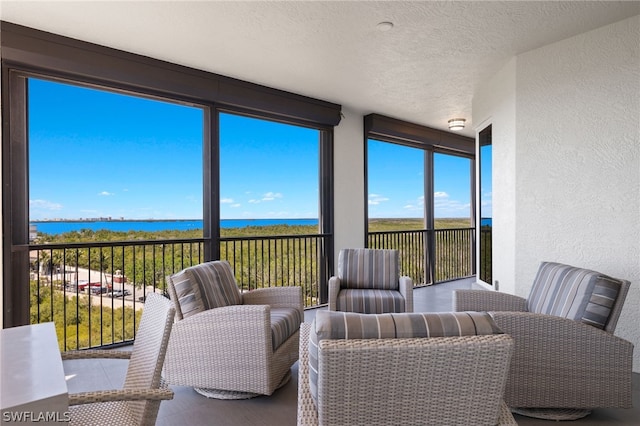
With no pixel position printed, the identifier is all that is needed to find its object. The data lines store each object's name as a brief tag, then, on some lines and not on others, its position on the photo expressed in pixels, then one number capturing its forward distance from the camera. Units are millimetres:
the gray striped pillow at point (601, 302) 2004
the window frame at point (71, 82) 2795
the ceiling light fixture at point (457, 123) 5566
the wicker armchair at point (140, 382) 1152
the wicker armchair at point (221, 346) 2252
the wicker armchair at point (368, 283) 3307
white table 824
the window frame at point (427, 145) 5359
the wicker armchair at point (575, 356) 1983
